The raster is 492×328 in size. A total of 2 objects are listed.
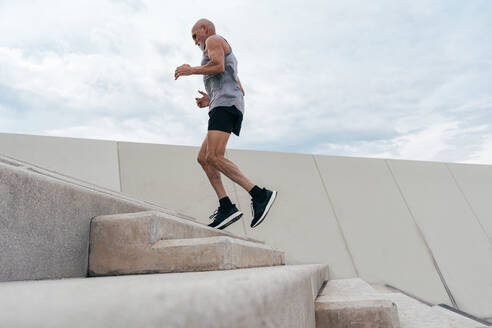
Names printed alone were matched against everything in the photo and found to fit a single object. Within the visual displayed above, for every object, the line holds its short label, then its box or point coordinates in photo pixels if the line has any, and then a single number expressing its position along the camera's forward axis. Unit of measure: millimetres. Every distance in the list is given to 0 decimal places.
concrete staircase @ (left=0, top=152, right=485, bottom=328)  331
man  2164
